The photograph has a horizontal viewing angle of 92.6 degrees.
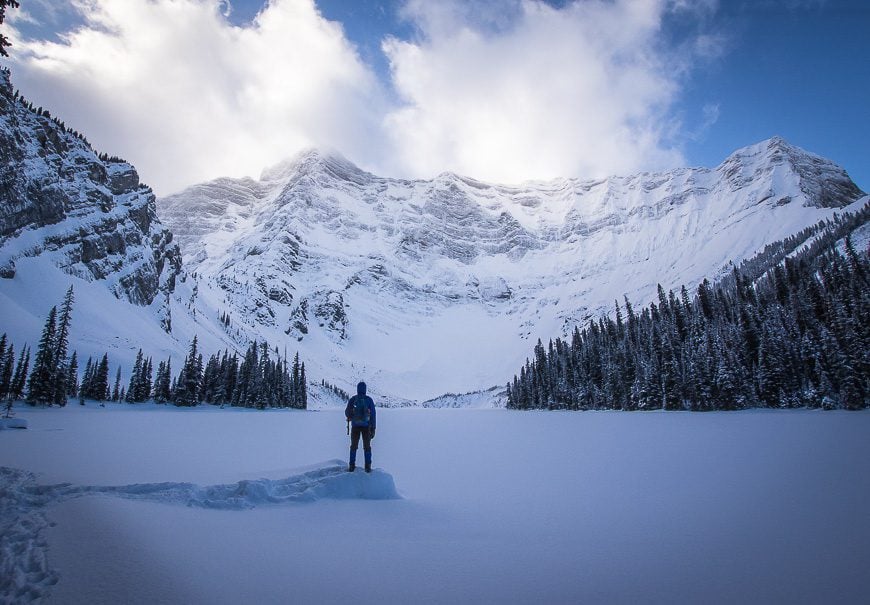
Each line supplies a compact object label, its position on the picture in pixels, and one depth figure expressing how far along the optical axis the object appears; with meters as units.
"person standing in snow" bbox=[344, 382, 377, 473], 11.64
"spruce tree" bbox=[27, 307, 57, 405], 59.03
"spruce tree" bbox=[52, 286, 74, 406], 62.62
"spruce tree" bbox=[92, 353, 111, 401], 74.69
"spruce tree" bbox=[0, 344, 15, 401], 58.38
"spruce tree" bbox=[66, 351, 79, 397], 71.24
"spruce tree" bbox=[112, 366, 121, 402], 78.25
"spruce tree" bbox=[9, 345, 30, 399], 61.06
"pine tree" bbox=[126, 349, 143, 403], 80.46
